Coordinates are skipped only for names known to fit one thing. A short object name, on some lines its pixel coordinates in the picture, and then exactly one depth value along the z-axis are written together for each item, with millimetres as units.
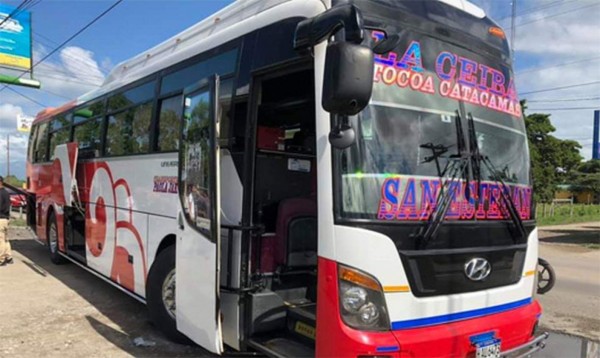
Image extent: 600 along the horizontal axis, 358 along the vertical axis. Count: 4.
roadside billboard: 21422
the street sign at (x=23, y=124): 36906
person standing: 10336
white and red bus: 3303
